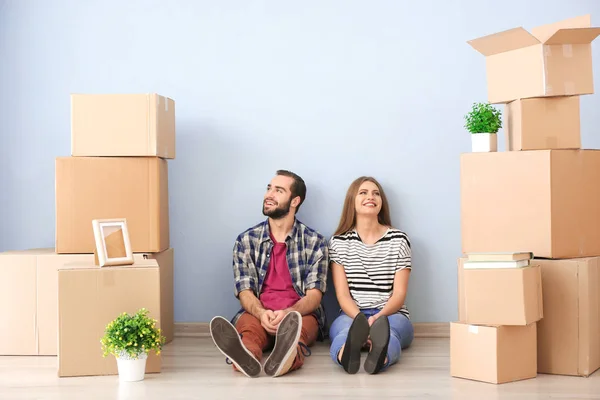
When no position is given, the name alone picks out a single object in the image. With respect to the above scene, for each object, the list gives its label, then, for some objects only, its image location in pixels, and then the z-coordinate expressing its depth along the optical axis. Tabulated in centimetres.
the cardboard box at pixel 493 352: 250
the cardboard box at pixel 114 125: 306
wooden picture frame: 269
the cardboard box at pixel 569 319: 264
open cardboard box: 268
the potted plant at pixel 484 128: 288
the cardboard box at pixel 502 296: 250
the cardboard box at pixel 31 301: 306
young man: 317
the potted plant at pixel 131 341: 253
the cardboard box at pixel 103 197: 307
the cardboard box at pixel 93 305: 264
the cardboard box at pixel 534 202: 269
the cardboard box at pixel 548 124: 274
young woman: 319
